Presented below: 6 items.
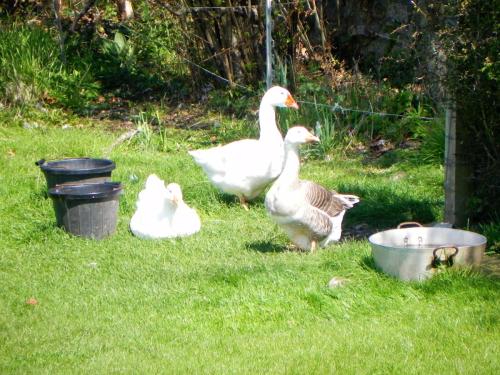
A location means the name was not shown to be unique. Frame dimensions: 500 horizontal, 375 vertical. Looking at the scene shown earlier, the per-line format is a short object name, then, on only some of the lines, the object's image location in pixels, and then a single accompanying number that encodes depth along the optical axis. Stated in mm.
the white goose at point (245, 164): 8742
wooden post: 7405
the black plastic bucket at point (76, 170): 8180
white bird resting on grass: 7949
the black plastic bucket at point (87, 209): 7789
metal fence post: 11156
